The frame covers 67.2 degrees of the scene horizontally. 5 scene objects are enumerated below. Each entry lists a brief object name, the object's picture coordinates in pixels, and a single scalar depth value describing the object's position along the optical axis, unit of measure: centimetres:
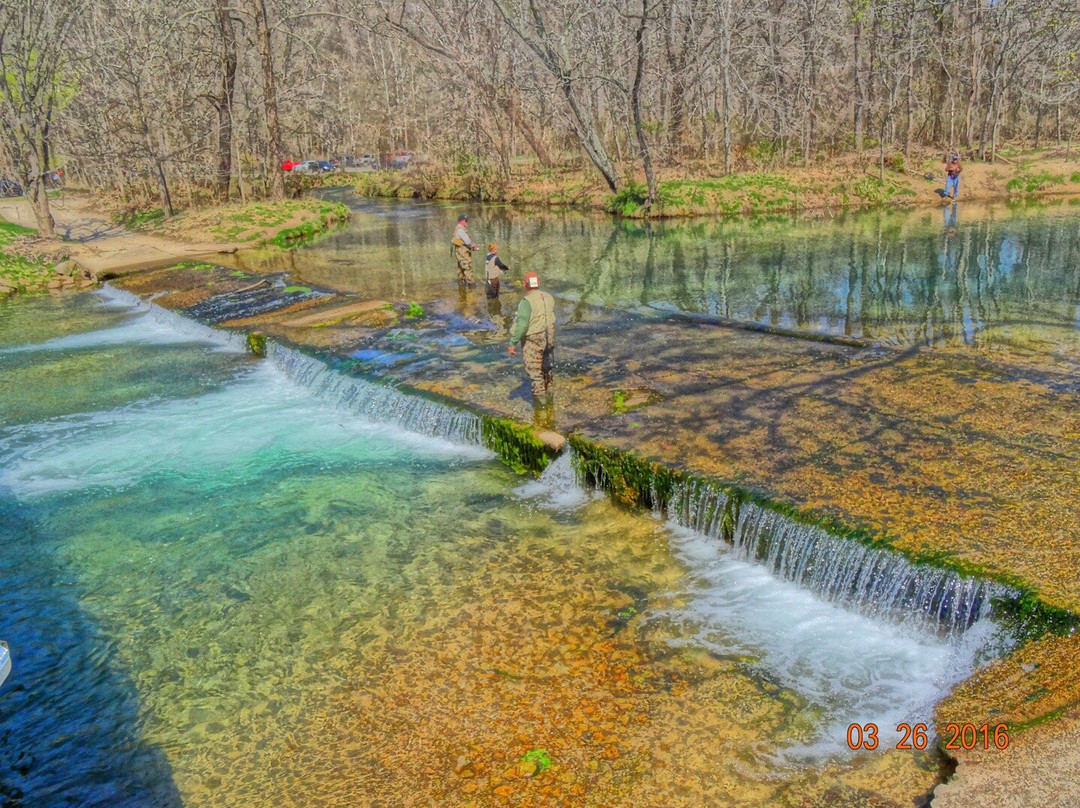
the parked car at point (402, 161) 5252
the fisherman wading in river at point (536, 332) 1109
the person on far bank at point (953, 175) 3176
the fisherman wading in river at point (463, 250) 1897
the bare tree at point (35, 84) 2856
